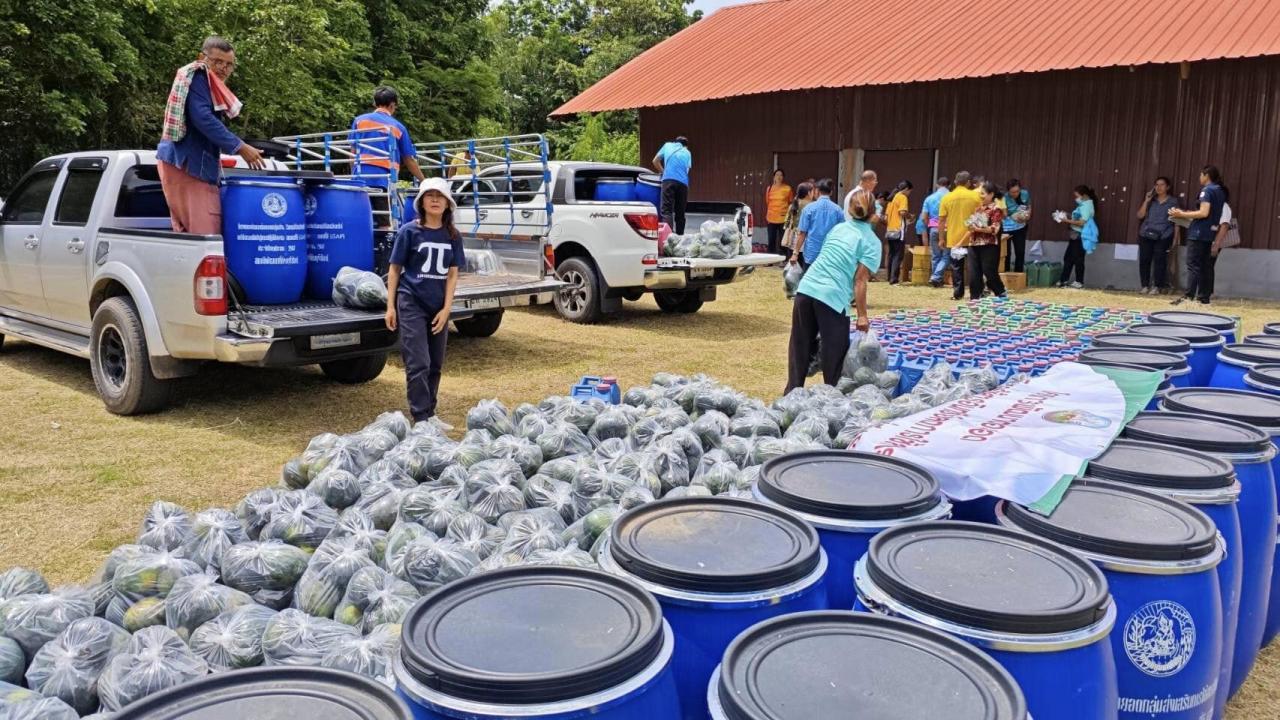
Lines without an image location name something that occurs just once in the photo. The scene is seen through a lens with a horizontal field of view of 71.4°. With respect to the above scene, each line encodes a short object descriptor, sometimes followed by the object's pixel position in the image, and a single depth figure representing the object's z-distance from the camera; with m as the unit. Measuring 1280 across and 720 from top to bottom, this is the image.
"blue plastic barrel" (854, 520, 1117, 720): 1.87
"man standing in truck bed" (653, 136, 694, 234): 12.49
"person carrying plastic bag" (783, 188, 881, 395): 6.20
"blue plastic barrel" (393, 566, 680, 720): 1.60
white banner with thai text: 2.75
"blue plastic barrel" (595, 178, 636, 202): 11.56
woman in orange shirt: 16.53
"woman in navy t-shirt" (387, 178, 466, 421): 5.67
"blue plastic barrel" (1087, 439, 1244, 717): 2.72
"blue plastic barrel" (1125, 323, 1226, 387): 5.16
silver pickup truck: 5.86
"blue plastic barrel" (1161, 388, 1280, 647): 3.54
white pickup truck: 10.39
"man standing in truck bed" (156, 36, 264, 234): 5.92
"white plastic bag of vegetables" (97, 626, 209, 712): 2.26
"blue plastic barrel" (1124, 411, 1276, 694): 3.07
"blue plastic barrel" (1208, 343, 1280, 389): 4.52
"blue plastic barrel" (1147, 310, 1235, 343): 5.77
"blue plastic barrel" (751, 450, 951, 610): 2.42
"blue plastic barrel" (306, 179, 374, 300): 6.73
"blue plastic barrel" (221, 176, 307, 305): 6.17
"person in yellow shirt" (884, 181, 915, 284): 15.63
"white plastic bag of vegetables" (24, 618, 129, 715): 2.38
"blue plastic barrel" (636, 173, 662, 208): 11.98
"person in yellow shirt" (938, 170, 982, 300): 13.08
